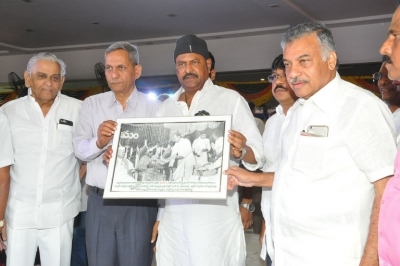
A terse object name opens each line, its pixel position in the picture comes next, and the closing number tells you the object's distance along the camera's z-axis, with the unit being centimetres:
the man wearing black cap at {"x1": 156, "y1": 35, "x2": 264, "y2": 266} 249
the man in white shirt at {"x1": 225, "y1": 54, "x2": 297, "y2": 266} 288
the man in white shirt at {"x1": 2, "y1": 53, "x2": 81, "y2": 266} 294
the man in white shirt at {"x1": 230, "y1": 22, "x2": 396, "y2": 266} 170
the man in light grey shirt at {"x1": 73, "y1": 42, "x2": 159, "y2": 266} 275
